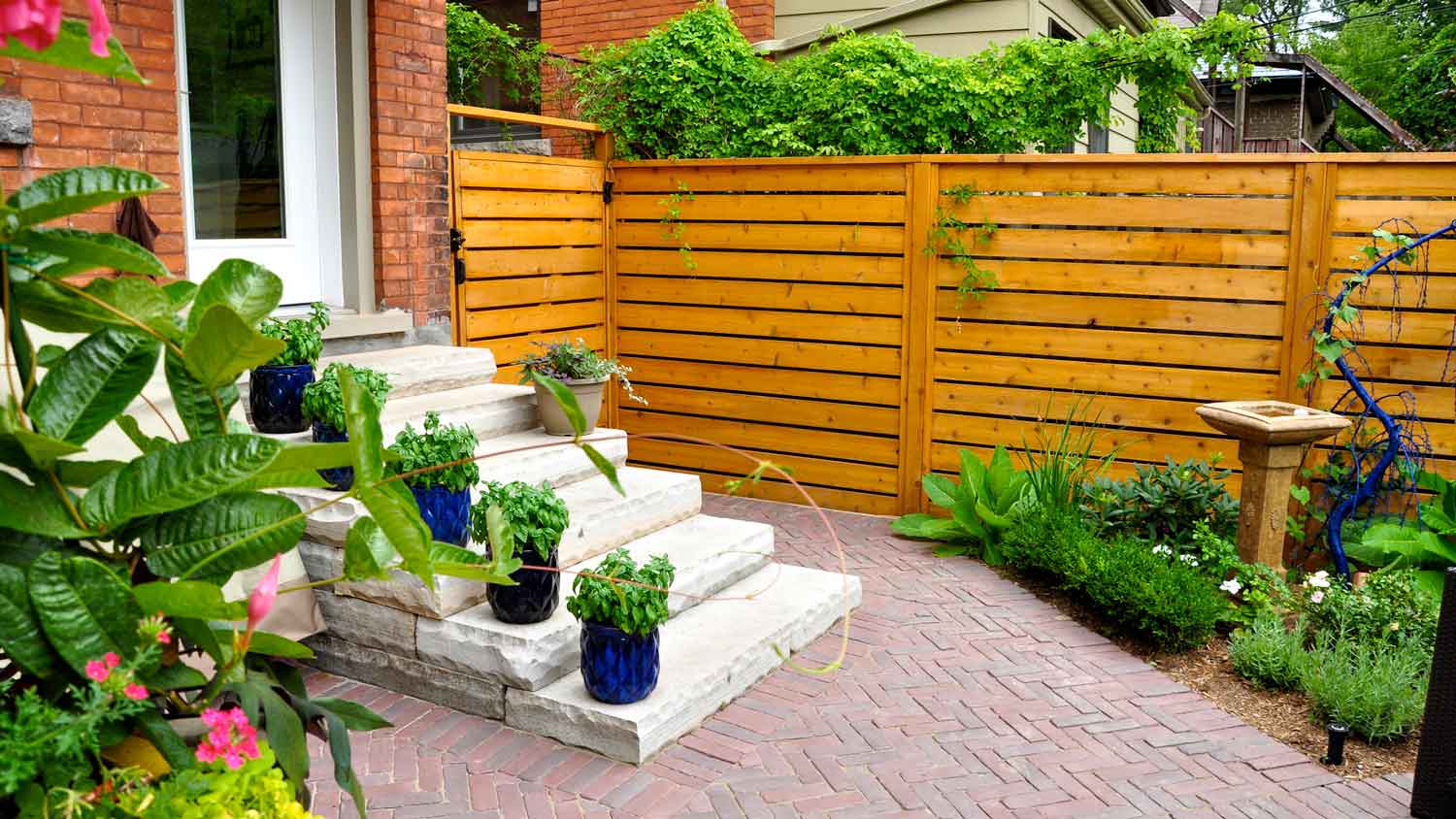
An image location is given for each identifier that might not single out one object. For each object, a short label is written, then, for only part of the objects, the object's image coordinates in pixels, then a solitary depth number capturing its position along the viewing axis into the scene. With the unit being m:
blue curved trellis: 5.86
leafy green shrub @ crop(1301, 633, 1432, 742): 4.36
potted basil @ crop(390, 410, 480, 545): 4.49
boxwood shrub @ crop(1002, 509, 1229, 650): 5.11
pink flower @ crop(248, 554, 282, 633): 1.16
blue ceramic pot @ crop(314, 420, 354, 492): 4.83
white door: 5.92
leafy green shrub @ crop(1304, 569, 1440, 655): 4.90
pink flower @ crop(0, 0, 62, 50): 0.93
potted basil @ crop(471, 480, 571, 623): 4.30
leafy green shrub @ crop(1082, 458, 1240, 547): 6.03
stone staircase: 4.29
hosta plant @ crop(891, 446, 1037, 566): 6.45
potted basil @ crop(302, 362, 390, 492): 4.79
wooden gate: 7.02
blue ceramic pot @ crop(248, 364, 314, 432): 5.16
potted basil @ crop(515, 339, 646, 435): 6.38
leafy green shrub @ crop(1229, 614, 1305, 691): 4.79
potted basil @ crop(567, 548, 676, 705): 4.05
